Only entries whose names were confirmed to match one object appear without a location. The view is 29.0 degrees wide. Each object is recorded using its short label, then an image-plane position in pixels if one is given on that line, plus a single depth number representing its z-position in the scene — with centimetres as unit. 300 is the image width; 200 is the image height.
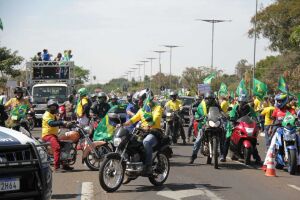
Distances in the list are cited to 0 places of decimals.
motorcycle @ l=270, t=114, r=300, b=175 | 1218
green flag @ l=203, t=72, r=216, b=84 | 3360
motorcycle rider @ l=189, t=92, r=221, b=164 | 1380
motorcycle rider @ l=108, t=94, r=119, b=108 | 1669
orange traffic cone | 1216
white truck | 2883
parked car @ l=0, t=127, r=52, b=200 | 652
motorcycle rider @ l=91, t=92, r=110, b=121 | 1511
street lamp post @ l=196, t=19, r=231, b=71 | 4790
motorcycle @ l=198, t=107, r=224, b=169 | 1317
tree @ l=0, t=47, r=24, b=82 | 4263
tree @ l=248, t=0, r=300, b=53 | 4781
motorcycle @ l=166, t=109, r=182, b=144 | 1845
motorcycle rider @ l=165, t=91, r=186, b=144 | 1898
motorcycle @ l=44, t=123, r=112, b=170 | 1239
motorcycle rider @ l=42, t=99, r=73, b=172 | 1227
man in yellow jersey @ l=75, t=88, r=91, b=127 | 1568
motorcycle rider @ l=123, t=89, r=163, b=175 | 1036
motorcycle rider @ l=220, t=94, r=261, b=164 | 1458
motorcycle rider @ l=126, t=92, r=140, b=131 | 1569
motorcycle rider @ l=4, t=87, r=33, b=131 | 1505
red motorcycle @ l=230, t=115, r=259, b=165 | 1370
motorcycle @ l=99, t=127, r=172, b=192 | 974
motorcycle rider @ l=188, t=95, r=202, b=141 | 2011
